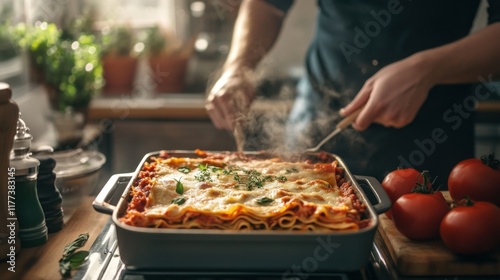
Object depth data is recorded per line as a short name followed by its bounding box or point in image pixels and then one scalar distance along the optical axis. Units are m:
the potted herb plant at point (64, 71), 2.71
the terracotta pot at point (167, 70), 3.47
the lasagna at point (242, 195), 1.12
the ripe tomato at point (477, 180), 1.35
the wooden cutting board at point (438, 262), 1.15
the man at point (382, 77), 1.67
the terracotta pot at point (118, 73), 3.42
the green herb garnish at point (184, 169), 1.46
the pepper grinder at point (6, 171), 1.17
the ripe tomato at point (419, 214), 1.22
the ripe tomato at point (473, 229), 1.15
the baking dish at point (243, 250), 1.03
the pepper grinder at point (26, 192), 1.25
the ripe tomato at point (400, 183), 1.39
